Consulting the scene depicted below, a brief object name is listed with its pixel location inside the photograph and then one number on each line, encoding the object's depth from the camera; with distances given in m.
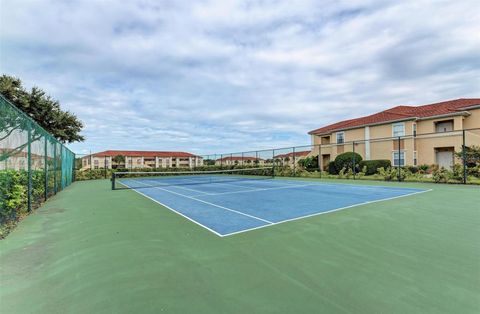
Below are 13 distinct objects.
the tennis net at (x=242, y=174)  22.43
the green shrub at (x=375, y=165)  21.69
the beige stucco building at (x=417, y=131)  20.58
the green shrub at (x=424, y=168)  19.60
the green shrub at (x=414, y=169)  19.66
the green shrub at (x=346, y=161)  21.85
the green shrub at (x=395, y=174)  14.28
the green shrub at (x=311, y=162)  26.50
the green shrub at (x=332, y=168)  22.88
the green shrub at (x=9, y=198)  4.42
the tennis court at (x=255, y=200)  5.11
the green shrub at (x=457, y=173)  12.19
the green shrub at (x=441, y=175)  12.46
